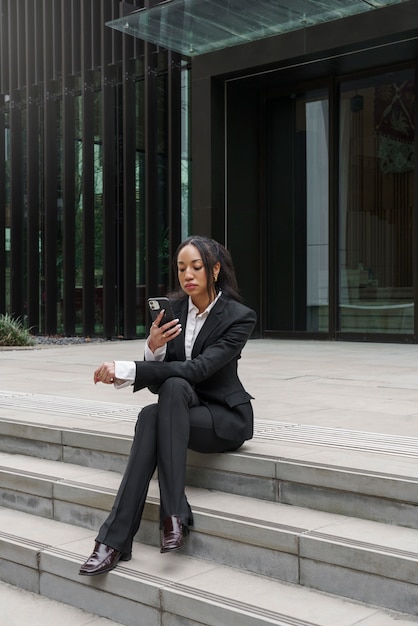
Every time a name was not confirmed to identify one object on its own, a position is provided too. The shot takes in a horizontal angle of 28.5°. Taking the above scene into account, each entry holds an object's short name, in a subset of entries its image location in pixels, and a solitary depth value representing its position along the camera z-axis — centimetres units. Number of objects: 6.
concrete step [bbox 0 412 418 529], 384
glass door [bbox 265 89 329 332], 1359
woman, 396
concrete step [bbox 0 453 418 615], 347
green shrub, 1399
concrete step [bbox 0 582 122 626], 398
